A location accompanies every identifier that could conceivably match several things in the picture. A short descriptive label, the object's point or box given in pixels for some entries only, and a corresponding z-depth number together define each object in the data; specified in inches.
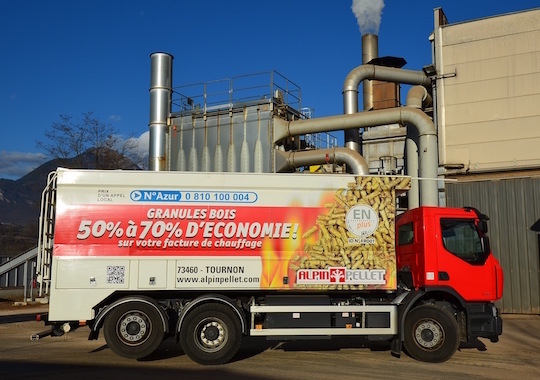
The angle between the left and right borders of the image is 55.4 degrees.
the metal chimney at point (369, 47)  1212.5
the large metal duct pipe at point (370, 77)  817.5
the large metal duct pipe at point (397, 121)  657.6
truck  361.4
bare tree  1229.1
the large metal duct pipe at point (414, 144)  695.1
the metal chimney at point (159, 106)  882.8
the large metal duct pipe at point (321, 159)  722.8
